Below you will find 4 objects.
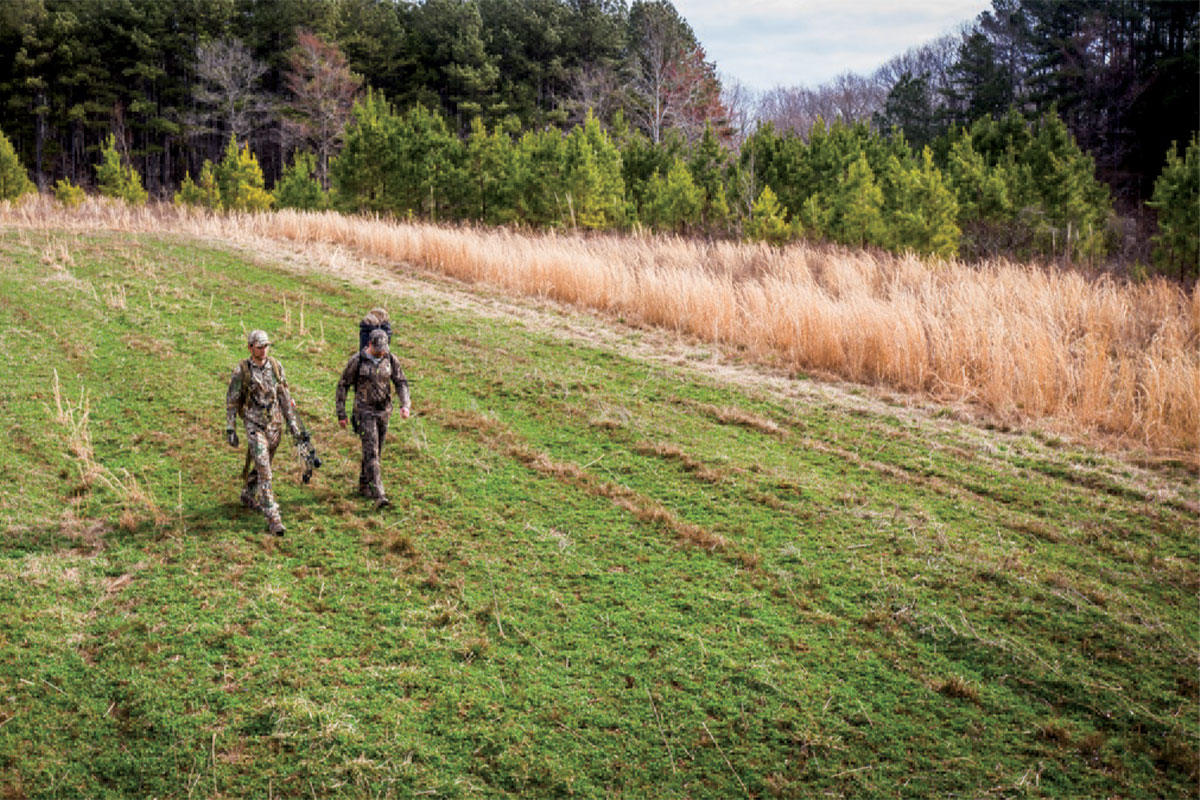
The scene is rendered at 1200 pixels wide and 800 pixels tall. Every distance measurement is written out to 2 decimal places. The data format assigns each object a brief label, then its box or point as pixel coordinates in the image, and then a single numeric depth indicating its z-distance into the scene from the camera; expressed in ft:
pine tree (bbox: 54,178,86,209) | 97.94
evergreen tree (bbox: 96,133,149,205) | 109.70
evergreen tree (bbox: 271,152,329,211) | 106.73
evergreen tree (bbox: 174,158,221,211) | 107.34
